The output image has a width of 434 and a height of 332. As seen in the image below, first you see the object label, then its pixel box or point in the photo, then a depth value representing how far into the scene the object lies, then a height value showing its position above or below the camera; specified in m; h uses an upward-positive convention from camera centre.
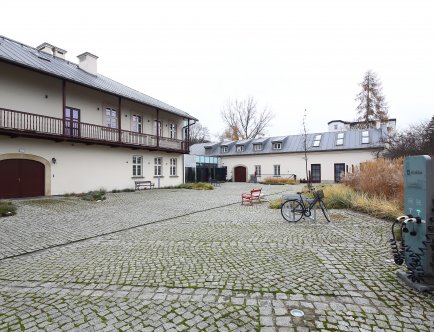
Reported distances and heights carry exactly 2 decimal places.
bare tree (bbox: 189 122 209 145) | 58.71 +8.59
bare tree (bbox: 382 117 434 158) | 17.02 +2.00
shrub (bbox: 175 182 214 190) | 22.33 -1.34
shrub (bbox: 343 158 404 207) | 9.39 -0.41
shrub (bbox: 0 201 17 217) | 9.15 -1.32
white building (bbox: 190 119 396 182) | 30.79 +2.11
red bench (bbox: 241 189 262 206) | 12.55 -1.46
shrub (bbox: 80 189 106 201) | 13.58 -1.30
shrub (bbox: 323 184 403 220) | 8.17 -1.20
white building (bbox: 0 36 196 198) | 13.34 +2.55
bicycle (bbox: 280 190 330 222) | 8.14 -1.18
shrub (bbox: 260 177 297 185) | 31.27 -1.36
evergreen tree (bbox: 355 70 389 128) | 34.41 +8.90
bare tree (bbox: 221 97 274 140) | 48.44 +8.26
